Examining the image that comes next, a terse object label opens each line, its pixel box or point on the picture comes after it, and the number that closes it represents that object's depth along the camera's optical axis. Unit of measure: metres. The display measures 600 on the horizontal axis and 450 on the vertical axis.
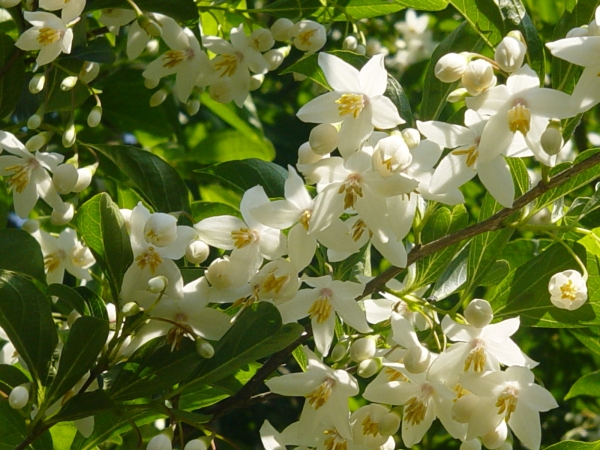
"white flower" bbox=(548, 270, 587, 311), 0.56
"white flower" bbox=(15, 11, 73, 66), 0.60
